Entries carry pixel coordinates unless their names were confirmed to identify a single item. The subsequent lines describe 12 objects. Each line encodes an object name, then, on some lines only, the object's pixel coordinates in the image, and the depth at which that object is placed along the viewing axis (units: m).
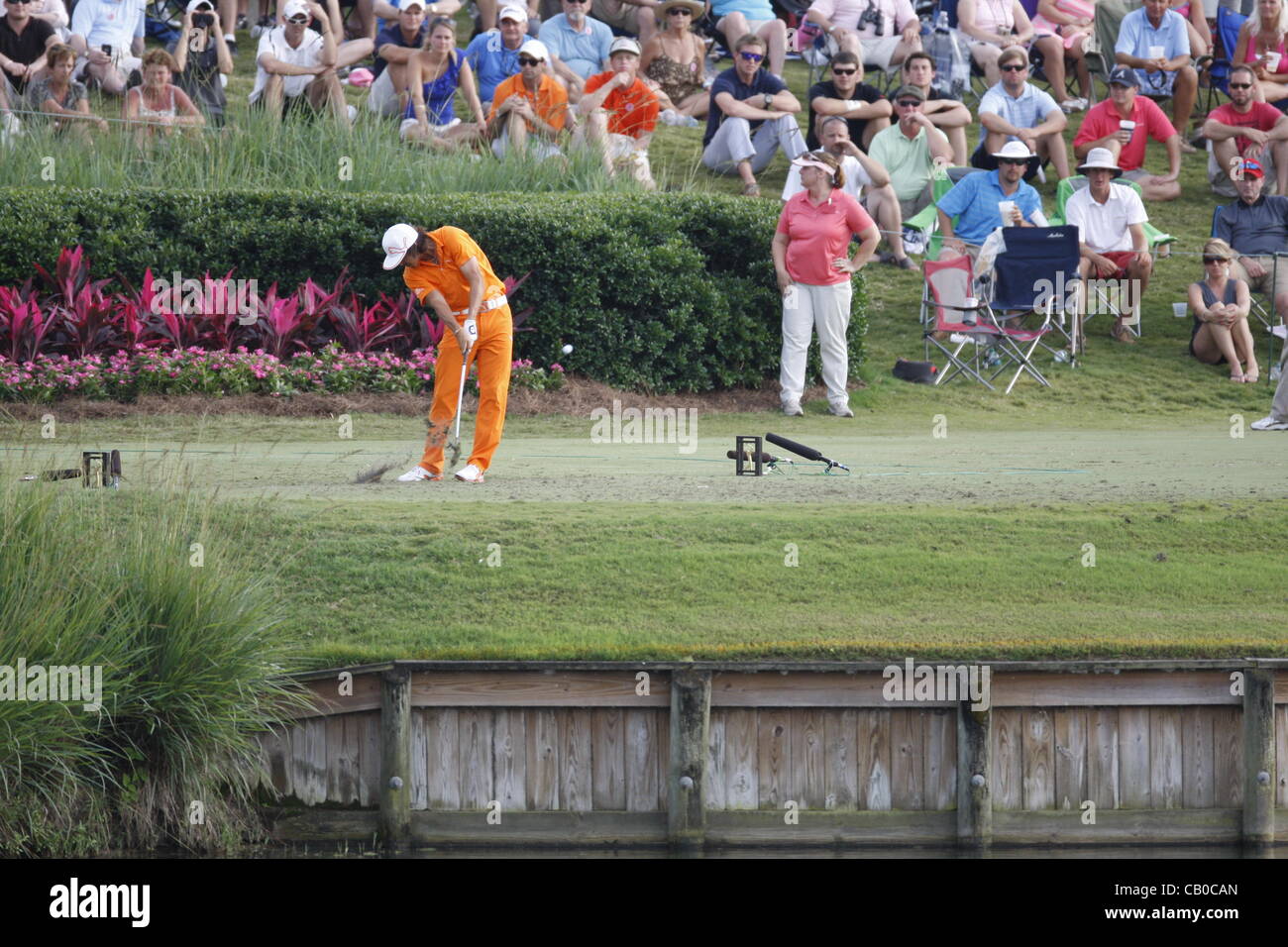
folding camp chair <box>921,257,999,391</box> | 20.52
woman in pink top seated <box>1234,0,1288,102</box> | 26.23
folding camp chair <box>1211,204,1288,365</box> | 21.18
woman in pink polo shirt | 18.39
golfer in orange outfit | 13.48
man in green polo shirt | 23.25
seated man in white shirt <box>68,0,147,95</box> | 24.03
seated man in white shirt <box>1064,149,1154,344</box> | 21.56
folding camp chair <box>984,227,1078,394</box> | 20.39
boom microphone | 13.88
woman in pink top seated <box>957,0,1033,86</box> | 26.67
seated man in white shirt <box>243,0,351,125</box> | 22.95
